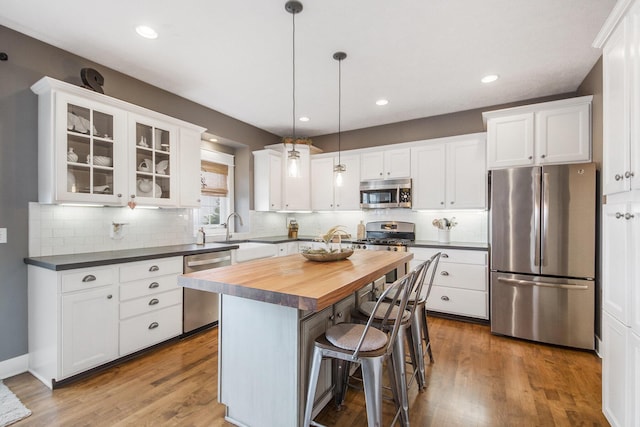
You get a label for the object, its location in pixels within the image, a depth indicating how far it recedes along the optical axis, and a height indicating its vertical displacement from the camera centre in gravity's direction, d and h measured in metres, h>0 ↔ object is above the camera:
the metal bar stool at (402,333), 1.75 -0.78
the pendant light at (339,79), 2.67 +1.40
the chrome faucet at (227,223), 4.19 -0.17
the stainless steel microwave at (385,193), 4.25 +0.29
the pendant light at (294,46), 2.03 +1.39
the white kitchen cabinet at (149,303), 2.58 -0.84
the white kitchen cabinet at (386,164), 4.29 +0.73
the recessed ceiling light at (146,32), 2.30 +1.40
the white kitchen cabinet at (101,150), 2.40 +0.56
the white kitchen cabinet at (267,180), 4.69 +0.51
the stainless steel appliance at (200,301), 3.09 -0.96
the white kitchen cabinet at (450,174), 3.79 +0.52
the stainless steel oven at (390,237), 4.01 -0.37
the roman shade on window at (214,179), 4.38 +0.51
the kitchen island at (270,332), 1.48 -0.68
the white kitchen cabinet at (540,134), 3.10 +0.87
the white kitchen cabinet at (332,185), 4.72 +0.45
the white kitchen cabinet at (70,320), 2.19 -0.84
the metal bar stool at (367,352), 1.44 -0.69
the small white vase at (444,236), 4.02 -0.31
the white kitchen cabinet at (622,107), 1.49 +0.59
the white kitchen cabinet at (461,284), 3.52 -0.85
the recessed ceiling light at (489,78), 3.08 +1.41
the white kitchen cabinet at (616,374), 1.57 -0.89
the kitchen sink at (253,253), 3.60 -0.50
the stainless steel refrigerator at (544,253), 2.86 -0.40
